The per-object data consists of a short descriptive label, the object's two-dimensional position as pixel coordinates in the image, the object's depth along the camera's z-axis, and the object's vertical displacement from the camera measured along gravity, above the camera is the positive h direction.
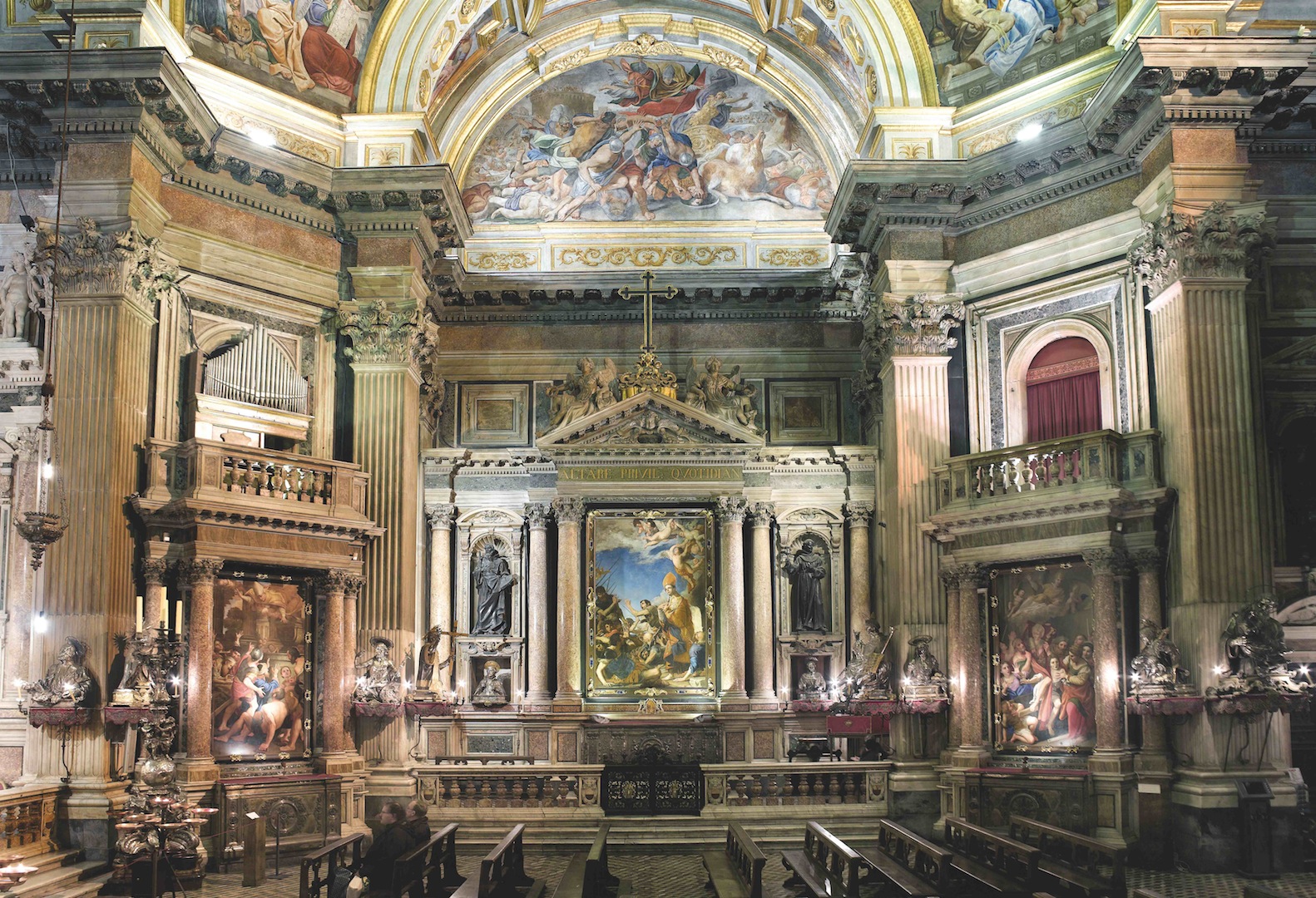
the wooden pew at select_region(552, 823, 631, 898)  13.45 -2.60
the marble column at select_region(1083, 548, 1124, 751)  19.41 -0.39
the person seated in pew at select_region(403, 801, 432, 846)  13.84 -1.98
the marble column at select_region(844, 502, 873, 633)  24.91 +1.14
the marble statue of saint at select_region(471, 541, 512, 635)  25.23 +0.69
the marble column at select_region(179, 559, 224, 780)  19.12 -0.29
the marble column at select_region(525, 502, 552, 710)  24.64 +0.30
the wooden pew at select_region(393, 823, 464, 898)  13.06 -2.55
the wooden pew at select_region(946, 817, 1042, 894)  13.77 -2.69
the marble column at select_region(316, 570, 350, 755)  20.95 -0.63
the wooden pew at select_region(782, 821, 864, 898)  13.68 -2.66
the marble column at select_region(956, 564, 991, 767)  21.20 -0.52
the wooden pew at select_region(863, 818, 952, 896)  13.94 -2.72
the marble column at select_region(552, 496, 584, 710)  24.11 +0.54
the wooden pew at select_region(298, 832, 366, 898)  14.02 -2.56
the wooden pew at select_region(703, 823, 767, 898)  13.53 -2.70
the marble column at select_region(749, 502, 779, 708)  24.50 +0.44
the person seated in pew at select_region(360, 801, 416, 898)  13.18 -2.16
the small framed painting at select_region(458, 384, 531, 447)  26.92 +4.29
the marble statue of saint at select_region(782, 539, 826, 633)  25.28 +0.72
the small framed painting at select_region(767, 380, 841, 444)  27.02 +4.29
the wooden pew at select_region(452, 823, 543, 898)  13.88 -2.73
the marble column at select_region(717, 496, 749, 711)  24.11 +0.50
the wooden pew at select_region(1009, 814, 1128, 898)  13.29 -2.60
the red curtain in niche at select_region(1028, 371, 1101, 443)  21.72 +3.53
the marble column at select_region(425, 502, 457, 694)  24.98 +1.13
